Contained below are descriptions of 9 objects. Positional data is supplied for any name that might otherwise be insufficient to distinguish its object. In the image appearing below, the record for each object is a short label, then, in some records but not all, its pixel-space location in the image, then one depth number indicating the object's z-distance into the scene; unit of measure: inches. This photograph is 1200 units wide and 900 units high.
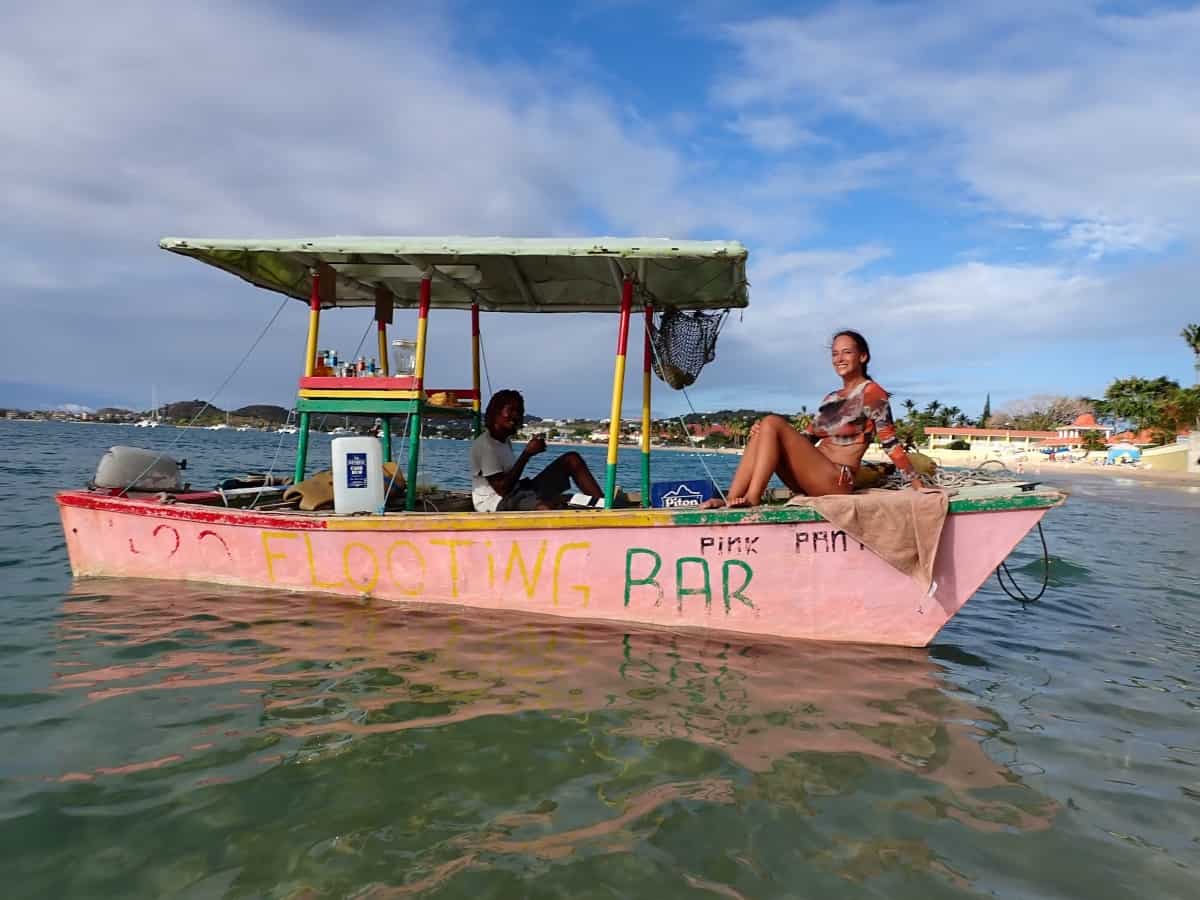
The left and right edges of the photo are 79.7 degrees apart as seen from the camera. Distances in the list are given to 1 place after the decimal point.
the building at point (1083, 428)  3196.4
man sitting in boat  254.5
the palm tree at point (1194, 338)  2262.6
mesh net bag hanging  272.1
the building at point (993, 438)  3319.4
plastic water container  235.9
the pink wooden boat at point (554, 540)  195.6
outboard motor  267.9
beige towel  186.5
